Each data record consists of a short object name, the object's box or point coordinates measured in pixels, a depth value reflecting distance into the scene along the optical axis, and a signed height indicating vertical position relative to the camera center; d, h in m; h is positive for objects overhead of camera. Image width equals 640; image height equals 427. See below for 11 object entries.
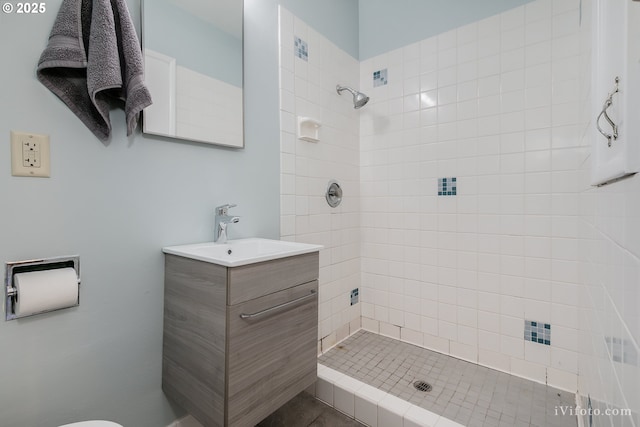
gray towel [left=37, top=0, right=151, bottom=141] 0.94 +0.49
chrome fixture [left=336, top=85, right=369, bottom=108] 2.07 +0.79
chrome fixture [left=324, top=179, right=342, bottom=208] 2.07 +0.12
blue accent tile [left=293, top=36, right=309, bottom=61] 1.84 +1.03
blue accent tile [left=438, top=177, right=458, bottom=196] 1.96 +0.16
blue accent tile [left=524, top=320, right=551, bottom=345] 1.66 -0.70
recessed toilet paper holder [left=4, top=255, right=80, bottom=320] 0.90 -0.19
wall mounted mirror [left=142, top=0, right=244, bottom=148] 1.21 +0.64
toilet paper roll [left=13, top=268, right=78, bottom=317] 0.89 -0.25
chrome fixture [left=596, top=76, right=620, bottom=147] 0.53 +0.18
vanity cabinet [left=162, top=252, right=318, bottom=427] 1.03 -0.49
